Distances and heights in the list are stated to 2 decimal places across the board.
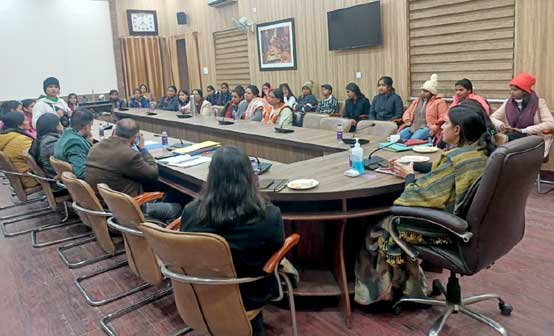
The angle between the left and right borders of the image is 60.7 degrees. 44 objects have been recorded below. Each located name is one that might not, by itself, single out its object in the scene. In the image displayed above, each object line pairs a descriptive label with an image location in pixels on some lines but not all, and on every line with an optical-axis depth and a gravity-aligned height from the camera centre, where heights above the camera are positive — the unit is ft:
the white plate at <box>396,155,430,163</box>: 9.21 -1.60
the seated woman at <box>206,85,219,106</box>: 31.68 -0.48
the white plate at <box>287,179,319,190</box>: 7.82 -1.67
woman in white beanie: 17.33 -1.25
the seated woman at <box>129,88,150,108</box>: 34.19 -0.62
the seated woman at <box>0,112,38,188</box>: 14.65 -1.47
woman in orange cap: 14.48 -1.34
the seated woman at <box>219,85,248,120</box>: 24.35 -0.91
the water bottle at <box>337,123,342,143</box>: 13.26 -1.50
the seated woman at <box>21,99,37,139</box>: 21.53 -0.37
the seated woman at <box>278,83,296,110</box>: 25.54 -0.64
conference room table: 7.74 -2.13
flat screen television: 21.27 +2.49
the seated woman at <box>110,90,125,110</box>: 33.01 -0.41
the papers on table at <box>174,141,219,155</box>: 12.66 -1.59
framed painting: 26.58 +2.28
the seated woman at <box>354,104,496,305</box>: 6.79 -1.52
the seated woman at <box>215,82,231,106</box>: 30.68 -0.46
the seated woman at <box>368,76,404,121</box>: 20.02 -1.01
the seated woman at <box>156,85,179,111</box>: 30.66 -0.70
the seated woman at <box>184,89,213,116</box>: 24.18 -0.91
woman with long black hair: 5.90 -1.60
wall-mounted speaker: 35.63 +5.40
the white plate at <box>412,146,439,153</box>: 10.26 -1.58
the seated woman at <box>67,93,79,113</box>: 29.48 -0.30
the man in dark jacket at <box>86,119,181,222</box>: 10.09 -1.53
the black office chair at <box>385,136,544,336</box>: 6.24 -1.98
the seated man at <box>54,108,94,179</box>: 11.71 -1.14
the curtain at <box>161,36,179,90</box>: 38.04 +2.32
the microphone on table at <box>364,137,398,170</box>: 9.04 -1.61
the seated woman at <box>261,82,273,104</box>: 27.38 -0.21
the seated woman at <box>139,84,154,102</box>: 35.68 -0.08
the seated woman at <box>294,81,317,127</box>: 24.68 -0.94
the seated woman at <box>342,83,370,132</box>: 21.68 -1.06
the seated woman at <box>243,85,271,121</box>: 21.28 -0.88
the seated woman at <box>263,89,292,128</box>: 18.24 -1.07
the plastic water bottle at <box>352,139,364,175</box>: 8.71 -1.46
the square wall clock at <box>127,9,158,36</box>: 37.09 +5.58
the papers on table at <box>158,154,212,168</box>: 11.09 -1.68
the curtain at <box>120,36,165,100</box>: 37.27 +2.29
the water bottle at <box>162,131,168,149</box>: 14.62 -1.47
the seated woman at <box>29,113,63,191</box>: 13.43 -1.23
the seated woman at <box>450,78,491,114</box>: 16.43 -0.60
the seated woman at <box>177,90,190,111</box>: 29.68 -0.53
